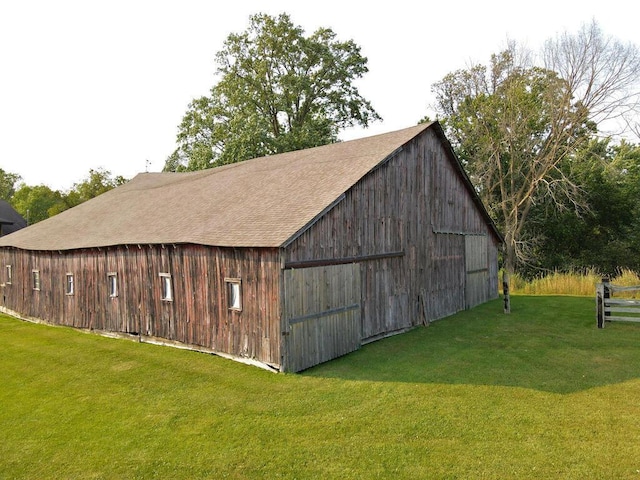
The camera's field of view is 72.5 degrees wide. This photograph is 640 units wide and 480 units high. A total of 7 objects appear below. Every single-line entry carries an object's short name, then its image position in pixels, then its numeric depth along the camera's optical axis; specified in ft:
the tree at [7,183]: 290.91
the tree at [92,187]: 197.26
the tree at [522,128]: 94.79
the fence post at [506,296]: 61.16
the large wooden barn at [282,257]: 38.55
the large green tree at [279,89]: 119.85
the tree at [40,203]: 210.38
